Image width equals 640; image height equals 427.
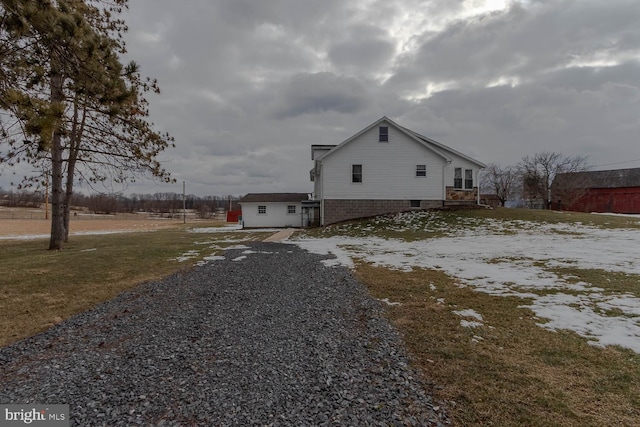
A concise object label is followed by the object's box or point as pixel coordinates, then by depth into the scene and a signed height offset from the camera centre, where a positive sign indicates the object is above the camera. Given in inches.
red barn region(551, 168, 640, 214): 1339.8 +90.3
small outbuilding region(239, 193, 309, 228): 1116.5 -3.9
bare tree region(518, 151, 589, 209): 1465.3 +169.8
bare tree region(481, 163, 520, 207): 1699.1 +171.7
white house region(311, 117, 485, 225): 880.3 +104.8
